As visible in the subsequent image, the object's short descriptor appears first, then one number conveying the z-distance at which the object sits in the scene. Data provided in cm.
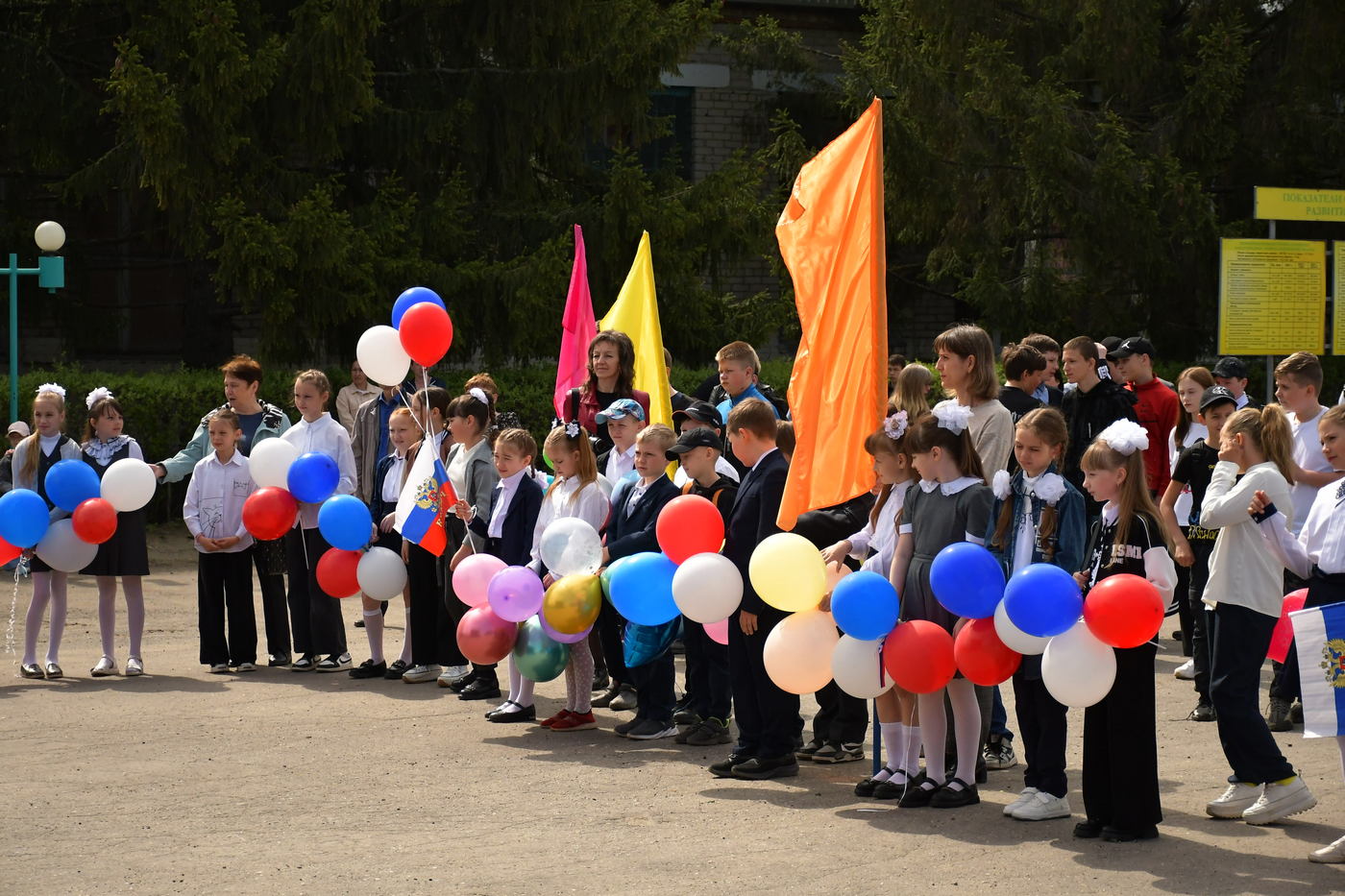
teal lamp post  1460
